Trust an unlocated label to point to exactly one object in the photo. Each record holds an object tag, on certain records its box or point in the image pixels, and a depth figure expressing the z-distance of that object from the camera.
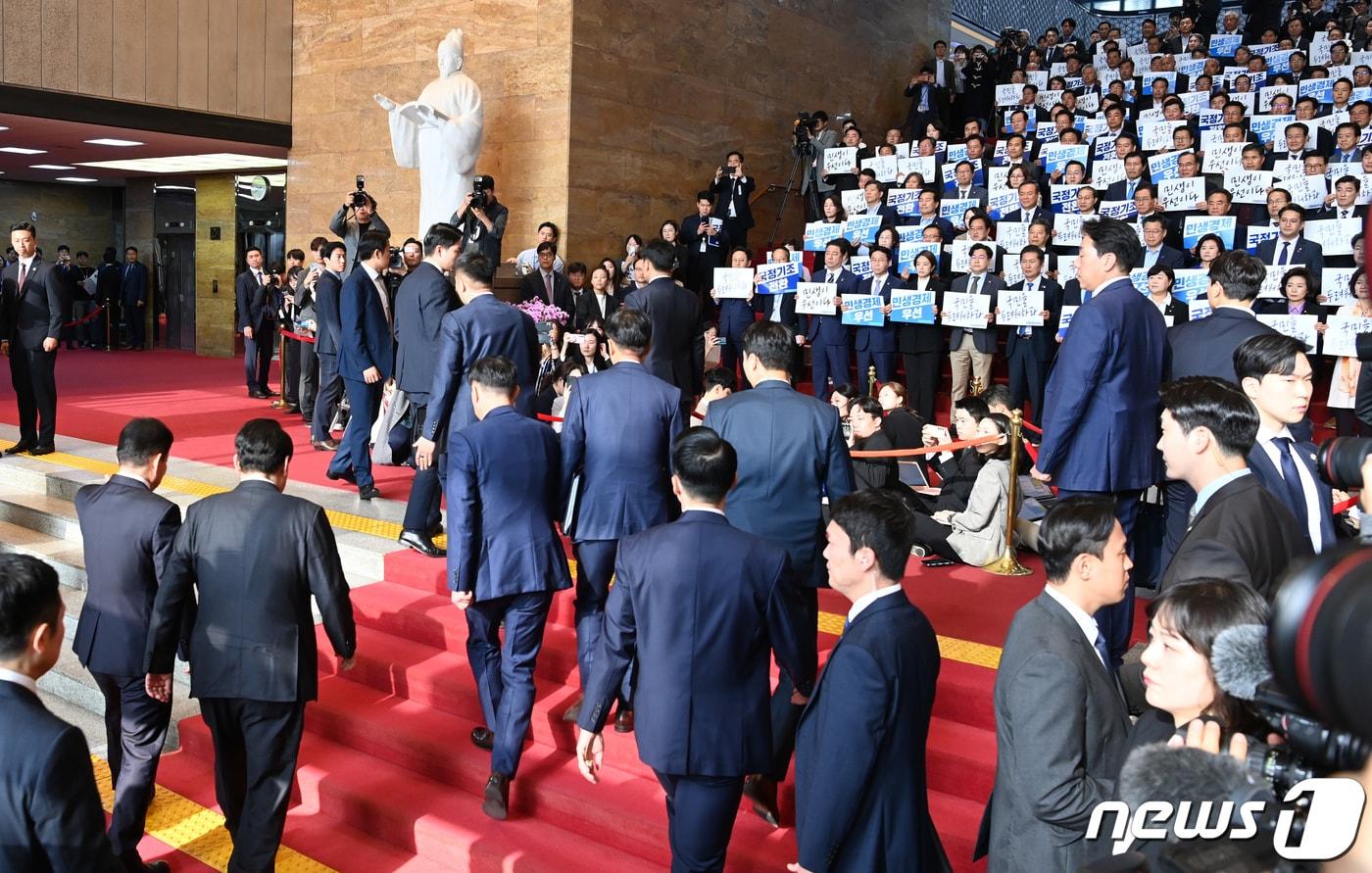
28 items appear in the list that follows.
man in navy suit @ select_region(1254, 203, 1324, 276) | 9.08
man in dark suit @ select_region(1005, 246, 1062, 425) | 9.47
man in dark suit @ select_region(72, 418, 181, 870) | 3.97
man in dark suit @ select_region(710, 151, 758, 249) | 13.36
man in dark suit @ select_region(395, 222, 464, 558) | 6.26
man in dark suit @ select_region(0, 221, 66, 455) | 8.48
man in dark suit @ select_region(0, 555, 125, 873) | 2.15
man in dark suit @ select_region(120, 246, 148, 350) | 20.28
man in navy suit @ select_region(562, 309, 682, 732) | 4.39
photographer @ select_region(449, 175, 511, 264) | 10.85
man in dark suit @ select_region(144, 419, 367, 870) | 3.72
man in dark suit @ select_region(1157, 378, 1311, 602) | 2.85
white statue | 11.59
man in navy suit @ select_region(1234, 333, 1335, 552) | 3.46
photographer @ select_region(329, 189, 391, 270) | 9.80
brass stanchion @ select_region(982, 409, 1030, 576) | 6.17
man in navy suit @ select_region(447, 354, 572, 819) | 4.21
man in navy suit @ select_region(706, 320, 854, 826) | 4.13
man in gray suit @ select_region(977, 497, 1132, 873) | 2.45
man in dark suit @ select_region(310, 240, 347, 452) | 8.81
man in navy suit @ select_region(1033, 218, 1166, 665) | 4.44
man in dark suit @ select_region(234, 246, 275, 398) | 12.59
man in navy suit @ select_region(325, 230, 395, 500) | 7.16
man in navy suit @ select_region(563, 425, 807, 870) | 3.13
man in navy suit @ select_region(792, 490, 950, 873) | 2.67
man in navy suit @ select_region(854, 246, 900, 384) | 10.20
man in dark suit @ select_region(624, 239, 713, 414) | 6.64
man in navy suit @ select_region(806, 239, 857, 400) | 10.61
